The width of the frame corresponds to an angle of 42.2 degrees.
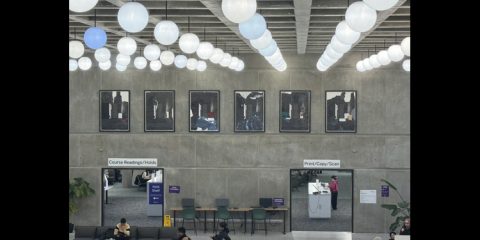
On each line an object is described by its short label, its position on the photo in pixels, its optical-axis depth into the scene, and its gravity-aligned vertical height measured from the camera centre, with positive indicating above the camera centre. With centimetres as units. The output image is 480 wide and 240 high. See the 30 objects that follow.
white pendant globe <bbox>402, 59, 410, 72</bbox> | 1044 +95
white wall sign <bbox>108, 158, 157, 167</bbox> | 1625 -112
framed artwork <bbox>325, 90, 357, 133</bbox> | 1602 +31
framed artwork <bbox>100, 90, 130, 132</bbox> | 1636 +37
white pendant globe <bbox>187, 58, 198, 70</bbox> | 1180 +108
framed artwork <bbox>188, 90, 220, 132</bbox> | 1623 +33
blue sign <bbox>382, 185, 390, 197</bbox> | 1578 -174
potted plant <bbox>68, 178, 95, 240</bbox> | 1566 -184
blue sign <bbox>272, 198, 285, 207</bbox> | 1602 -212
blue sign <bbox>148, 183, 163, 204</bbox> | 1641 -192
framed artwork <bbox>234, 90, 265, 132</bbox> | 1617 +23
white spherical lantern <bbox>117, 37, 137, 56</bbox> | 682 +81
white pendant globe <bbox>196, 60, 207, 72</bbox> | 1276 +112
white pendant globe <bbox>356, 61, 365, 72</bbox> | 1238 +108
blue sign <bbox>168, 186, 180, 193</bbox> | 1616 -181
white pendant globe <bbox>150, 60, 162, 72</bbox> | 1070 +95
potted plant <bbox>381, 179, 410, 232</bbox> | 1440 -212
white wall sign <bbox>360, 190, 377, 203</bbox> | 1588 -194
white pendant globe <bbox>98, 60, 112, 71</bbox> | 1118 +98
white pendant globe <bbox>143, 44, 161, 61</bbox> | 770 +84
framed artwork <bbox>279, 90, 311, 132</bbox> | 1608 +26
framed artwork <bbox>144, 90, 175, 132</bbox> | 1627 +24
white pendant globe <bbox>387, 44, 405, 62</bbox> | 801 +88
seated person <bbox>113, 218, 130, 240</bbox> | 1213 -221
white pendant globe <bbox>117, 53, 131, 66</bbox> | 952 +92
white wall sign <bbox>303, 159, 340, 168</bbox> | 1598 -111
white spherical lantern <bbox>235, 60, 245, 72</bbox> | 1319 +117
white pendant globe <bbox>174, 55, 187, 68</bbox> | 1017 +97
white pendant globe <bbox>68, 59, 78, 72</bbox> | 1033 +93
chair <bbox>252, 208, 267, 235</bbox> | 1550 -236
